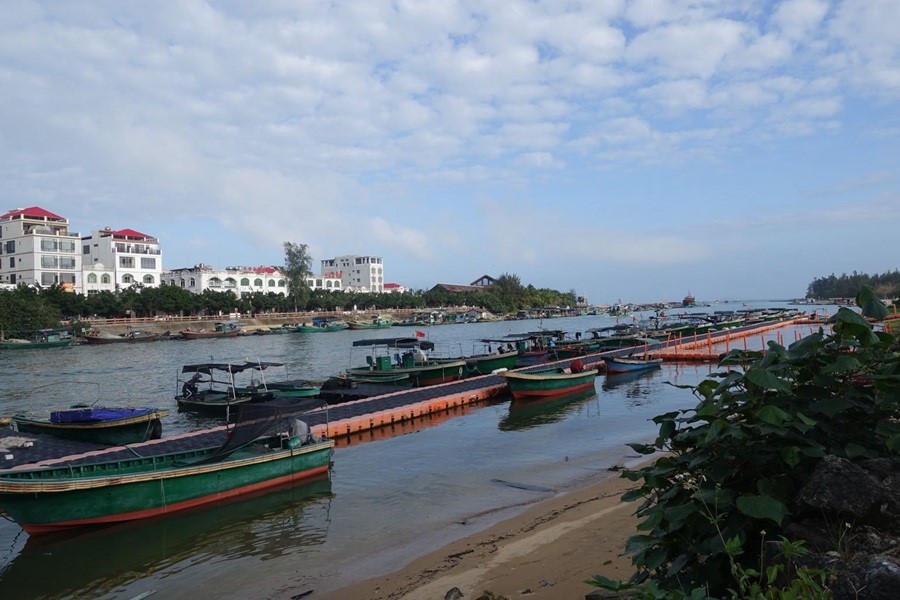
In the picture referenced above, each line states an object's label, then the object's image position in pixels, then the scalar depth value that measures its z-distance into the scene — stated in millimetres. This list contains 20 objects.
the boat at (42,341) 63469
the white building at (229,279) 110312
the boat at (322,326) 93062
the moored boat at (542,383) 26047
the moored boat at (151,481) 11039
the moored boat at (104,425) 19594
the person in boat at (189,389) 26422
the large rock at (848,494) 3699
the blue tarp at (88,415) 19734
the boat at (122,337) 71062
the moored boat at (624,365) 33812
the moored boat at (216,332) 79688
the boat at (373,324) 101038
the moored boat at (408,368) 29828
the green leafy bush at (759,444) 3977
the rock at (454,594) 7434
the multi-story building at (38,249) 83438
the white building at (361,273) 154250
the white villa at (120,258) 91188
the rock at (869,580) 3129
